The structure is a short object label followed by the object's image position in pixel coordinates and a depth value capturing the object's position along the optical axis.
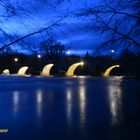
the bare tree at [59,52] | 46.75
